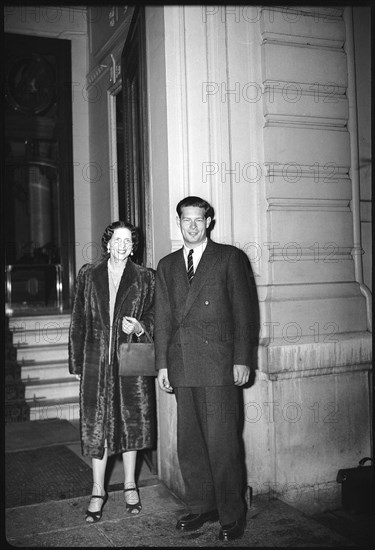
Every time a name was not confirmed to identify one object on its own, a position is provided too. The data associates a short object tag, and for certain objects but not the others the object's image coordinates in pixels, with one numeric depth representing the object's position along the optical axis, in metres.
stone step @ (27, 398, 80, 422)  6.73
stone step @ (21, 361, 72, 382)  7.15
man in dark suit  3.44
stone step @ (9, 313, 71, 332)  7.91
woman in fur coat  3.83
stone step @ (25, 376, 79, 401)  6.95
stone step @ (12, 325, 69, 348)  7.63
